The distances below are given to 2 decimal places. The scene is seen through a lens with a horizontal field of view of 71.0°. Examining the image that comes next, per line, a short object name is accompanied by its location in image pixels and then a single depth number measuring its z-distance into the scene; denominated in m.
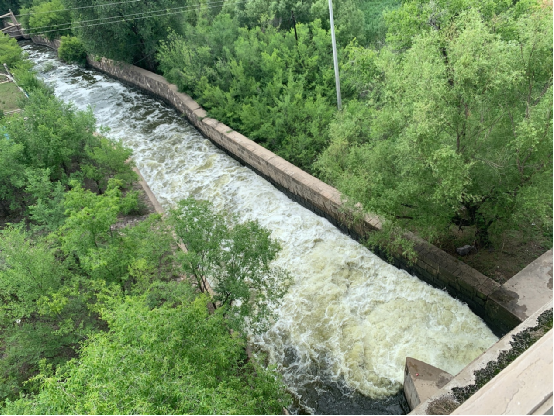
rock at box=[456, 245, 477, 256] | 10.43
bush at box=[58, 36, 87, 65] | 32.62
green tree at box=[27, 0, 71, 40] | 36.31
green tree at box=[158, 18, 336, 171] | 16.19
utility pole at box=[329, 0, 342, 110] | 14.53
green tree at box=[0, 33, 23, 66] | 27.33
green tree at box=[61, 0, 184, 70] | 23.83
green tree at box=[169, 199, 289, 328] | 8.12
